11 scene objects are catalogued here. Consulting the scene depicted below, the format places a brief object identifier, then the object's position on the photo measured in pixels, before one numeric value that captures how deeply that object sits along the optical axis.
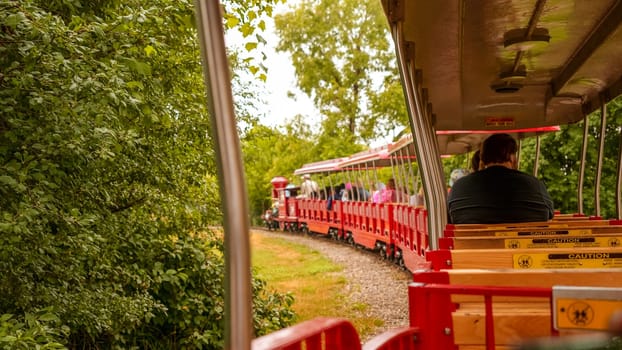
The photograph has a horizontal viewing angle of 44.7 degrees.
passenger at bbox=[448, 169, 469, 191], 10.98
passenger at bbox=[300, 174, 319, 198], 26.02
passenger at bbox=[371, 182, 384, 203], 16.76
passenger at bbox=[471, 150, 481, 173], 6.66
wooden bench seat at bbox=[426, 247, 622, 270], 2.55
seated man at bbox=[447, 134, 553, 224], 4.54
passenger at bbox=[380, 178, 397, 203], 15.74
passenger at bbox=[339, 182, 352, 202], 21.02
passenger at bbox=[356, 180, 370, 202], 19.41
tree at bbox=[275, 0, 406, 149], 34.88
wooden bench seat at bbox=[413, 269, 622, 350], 2.14
